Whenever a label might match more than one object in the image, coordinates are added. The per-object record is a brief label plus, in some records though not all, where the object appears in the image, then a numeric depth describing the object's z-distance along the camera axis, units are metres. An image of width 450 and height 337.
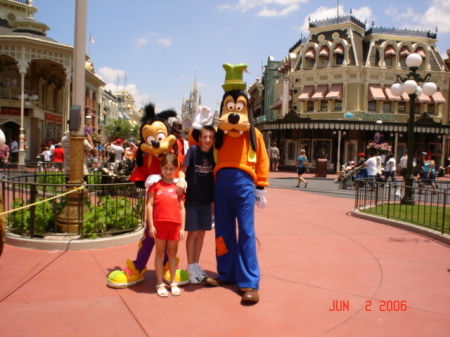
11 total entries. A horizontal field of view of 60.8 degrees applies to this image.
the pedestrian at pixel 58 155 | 14.85
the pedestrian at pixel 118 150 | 12.55
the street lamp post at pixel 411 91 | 10.48
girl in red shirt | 3.88
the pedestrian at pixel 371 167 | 14.60
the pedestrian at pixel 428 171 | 15.67
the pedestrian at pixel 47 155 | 20.49
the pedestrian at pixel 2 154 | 10.56
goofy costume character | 4.08
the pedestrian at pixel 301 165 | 16.20
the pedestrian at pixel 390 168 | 16.05
